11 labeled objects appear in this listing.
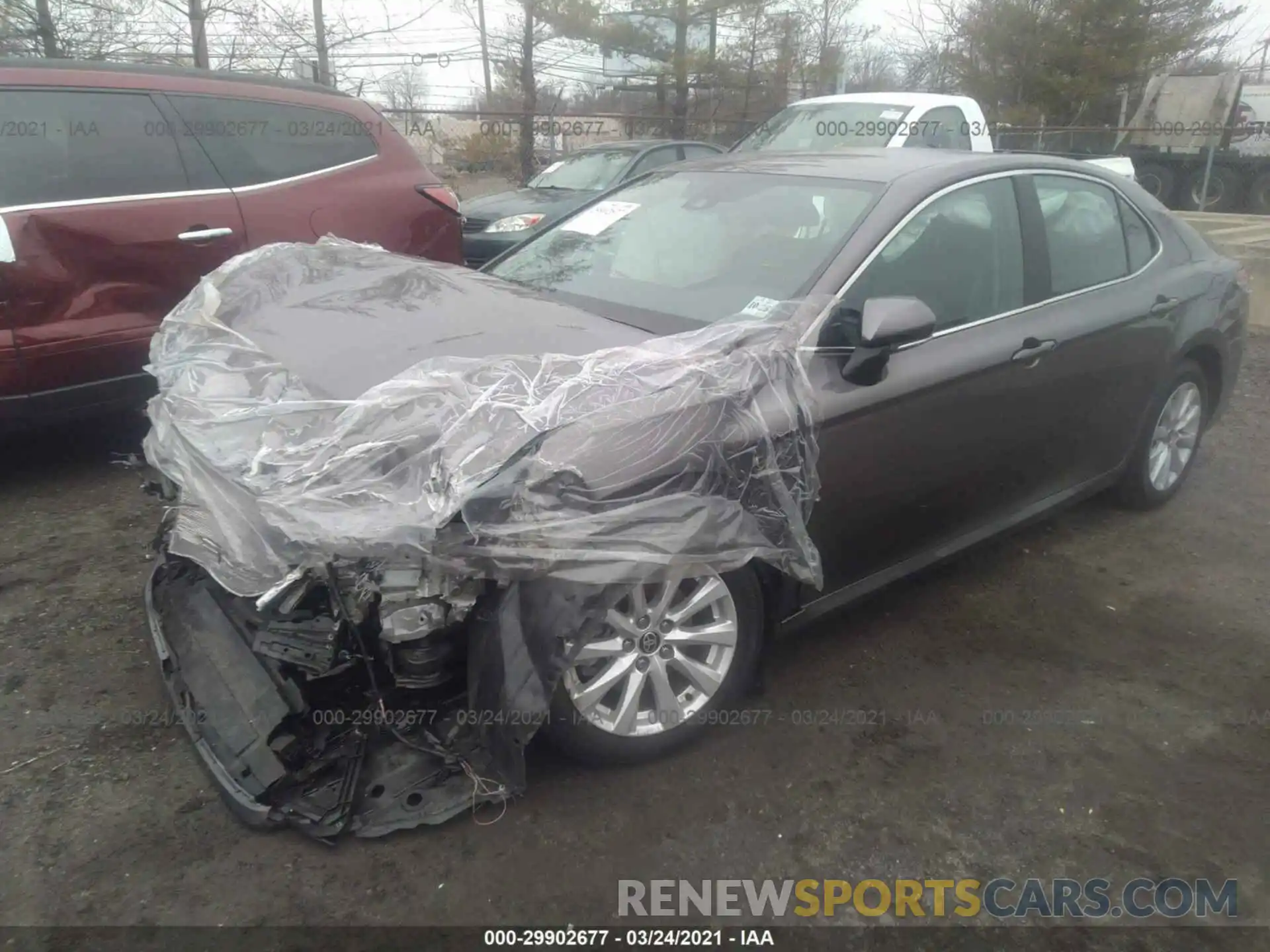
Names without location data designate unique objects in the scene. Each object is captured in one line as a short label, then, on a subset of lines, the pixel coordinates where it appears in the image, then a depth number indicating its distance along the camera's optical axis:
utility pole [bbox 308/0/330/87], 11.54
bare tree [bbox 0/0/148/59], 8.48
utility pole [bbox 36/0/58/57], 8.16
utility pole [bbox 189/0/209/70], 9.42
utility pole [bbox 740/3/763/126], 20.34
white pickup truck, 8.03
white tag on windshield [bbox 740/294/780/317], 2.90
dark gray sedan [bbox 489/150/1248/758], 2.85
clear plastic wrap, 2.19
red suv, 3.97
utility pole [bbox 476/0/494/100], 17.86
